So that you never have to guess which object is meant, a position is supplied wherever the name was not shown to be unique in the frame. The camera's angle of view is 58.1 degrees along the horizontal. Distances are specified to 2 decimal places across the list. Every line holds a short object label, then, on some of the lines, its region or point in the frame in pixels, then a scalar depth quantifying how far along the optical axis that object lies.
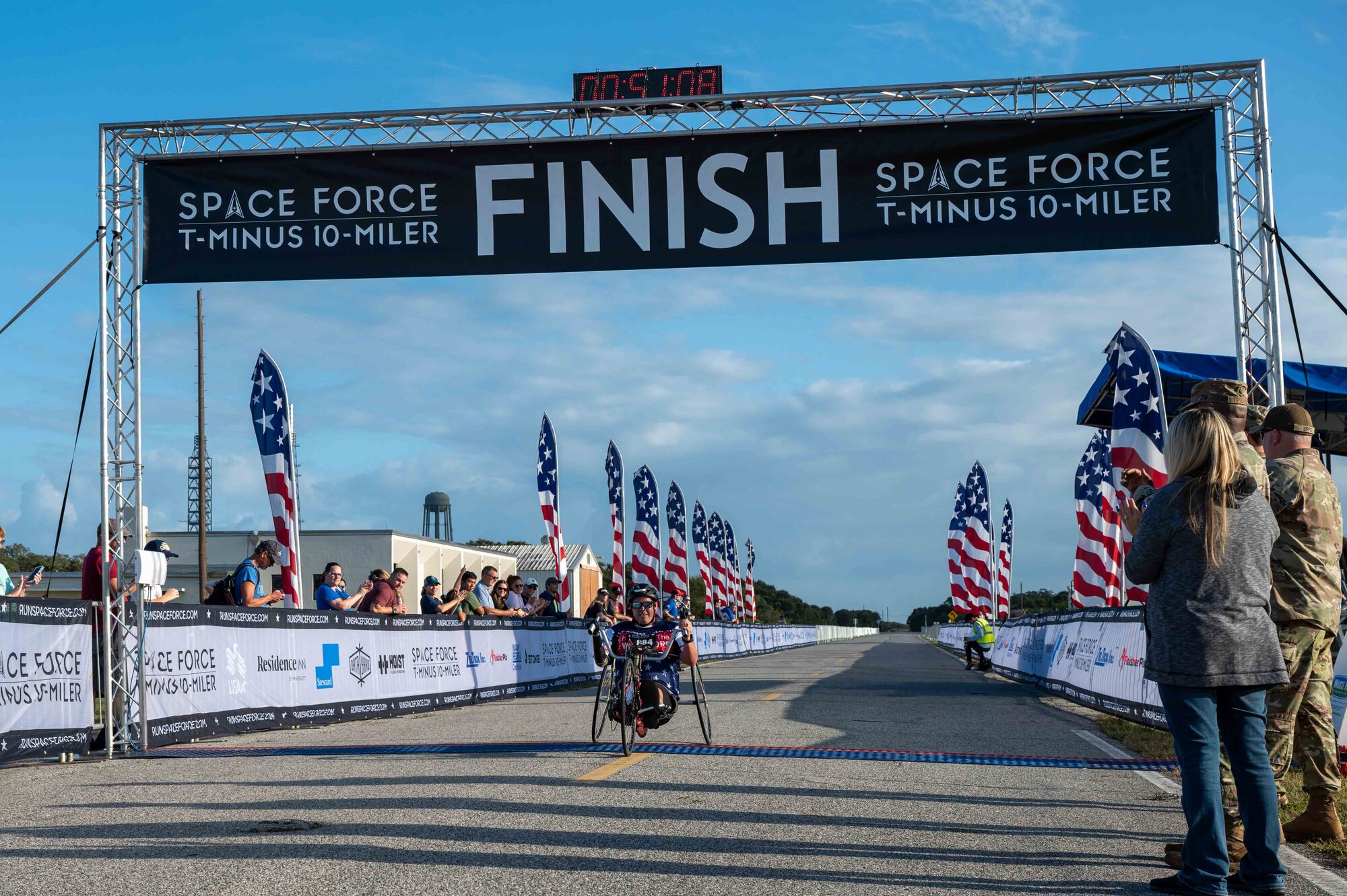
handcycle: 10.73
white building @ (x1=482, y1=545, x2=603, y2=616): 94.06
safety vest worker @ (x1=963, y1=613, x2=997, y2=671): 29.67
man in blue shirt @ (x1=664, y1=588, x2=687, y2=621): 18.58
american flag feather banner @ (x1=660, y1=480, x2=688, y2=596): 41.22
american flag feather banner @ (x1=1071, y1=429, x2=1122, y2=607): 24.08
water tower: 104.88
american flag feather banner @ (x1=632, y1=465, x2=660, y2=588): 32.66
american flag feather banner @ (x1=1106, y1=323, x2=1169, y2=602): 15.91
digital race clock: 12.52
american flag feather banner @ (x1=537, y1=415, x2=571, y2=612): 25.98
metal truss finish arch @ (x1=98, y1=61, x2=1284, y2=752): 11.34
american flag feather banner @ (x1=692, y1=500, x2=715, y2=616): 50.06
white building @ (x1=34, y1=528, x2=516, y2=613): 60.16
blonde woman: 5.05
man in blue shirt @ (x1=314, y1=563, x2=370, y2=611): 16.12
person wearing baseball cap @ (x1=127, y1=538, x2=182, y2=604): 11.65
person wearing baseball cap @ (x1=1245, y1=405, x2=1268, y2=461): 7.31
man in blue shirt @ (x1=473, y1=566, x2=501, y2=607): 20.92
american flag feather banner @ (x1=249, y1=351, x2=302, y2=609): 18.00
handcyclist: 11.13
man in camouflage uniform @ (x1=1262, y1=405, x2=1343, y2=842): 6.29
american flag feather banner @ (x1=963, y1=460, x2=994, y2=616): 39.16
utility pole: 37.41
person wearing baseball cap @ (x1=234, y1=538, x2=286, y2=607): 14.04
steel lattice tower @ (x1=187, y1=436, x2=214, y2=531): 36.12
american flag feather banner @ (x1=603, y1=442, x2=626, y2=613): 32.22
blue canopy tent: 24.39
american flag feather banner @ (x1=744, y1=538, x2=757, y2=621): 64.75
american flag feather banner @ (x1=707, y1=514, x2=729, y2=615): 53.09
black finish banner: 12.12
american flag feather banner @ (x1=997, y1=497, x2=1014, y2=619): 46.94
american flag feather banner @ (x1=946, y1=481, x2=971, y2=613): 39.81
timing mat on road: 10.13
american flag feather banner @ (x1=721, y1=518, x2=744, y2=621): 60.41
